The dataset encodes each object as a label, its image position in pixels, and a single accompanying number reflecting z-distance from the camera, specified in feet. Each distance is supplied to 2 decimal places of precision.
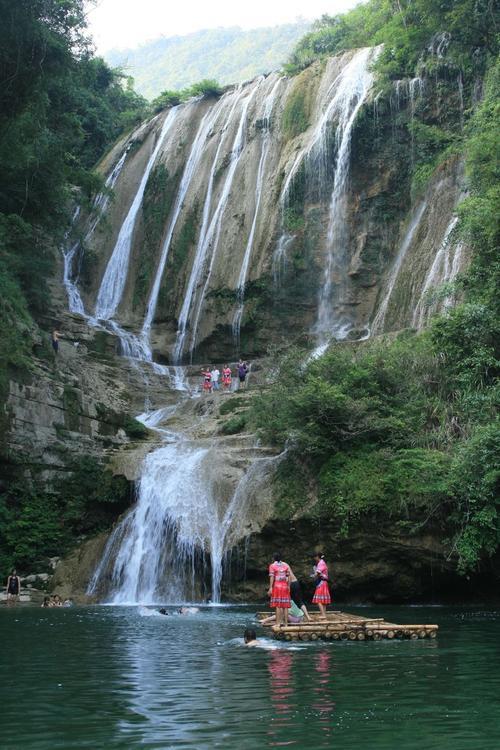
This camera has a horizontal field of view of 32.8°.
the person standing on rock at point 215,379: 103.50
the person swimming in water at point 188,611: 56.80
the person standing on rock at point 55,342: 89.70
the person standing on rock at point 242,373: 101.71
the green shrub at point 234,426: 82.02
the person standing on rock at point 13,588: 67.21
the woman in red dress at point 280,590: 44.34
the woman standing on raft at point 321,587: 48.60
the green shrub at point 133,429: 85.76
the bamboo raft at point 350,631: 42.11
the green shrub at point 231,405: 88.48
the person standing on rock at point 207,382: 101.81
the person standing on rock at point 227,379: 102.32
